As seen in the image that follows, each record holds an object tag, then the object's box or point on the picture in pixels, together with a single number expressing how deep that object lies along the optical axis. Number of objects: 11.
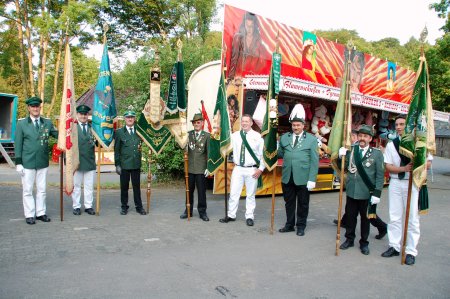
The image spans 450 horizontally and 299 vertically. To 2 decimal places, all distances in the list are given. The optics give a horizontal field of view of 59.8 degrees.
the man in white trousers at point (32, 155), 6.12
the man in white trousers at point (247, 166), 6.74
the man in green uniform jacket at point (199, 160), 6.95
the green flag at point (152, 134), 7.13
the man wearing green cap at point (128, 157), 7.03
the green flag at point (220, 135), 6.85
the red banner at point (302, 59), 8.79
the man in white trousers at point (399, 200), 4.89
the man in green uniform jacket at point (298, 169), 6.13
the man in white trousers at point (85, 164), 6.89
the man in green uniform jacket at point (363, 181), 5.19
